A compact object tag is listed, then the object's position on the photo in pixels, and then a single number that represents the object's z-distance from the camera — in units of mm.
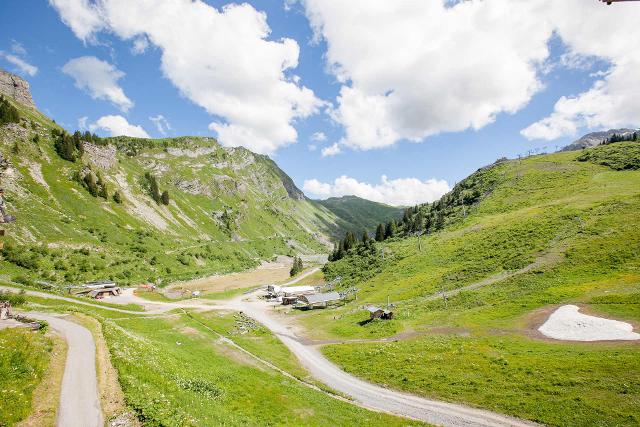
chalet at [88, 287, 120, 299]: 77362
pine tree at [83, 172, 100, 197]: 128375
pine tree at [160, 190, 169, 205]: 177375
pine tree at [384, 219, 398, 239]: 156062
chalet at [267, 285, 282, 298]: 109212
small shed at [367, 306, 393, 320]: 64375
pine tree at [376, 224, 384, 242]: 156212
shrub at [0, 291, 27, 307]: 42700
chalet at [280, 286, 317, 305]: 106425
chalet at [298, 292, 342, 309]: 89438
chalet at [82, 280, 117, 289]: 80625
